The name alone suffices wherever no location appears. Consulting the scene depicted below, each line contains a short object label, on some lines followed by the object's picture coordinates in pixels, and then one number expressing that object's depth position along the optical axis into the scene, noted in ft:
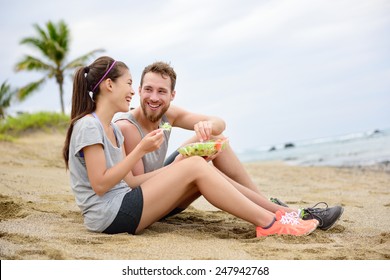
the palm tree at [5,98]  59.36
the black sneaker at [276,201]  12.52
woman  10.00
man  11.78
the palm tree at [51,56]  75.31
